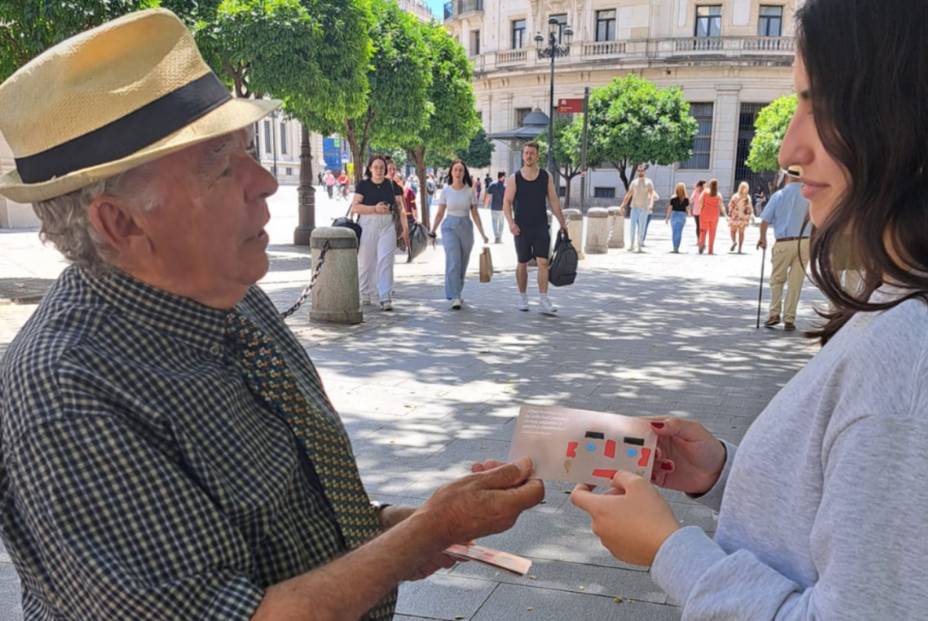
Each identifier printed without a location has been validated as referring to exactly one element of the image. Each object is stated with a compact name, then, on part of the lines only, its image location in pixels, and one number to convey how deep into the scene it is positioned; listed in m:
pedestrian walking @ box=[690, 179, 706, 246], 19.47
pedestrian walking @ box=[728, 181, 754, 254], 18.61
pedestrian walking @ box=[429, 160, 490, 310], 10.08
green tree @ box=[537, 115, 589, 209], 36.53
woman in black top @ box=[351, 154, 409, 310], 9.97
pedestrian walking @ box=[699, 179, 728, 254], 17.94
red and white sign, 26.47
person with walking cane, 8.66
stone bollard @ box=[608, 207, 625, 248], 19.70
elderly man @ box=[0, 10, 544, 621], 1.22
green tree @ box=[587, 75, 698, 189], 35.47
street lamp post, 27.17
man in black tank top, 9.72
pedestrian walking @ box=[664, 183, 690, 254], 18.03
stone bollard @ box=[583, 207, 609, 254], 18.56
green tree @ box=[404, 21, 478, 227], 21.47
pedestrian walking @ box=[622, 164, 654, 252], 17.92
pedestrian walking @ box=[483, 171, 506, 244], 21.36
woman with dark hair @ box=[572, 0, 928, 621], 0.97
